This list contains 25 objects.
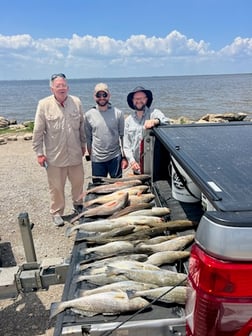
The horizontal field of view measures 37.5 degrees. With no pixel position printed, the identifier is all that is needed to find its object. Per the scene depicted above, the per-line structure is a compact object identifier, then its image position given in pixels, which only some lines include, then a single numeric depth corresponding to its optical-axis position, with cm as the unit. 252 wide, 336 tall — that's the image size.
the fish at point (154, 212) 343
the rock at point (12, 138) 1639
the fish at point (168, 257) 268
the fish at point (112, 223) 332
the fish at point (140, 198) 383
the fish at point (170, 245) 282
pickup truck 137
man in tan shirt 587
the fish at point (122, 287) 238
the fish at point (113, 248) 290
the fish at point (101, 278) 253
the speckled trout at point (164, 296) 222
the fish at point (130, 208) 361
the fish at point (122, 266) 259
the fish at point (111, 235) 311
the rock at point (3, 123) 2467
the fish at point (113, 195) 402
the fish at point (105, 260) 274
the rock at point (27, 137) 1627
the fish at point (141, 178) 447
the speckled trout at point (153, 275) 241
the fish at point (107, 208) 372
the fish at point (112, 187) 432
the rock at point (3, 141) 1572
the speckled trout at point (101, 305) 221
